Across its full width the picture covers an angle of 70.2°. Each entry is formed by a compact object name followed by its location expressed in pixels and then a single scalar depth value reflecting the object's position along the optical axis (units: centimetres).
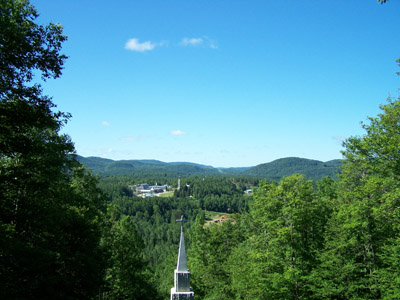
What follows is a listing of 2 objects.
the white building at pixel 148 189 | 18330
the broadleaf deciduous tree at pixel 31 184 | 764
